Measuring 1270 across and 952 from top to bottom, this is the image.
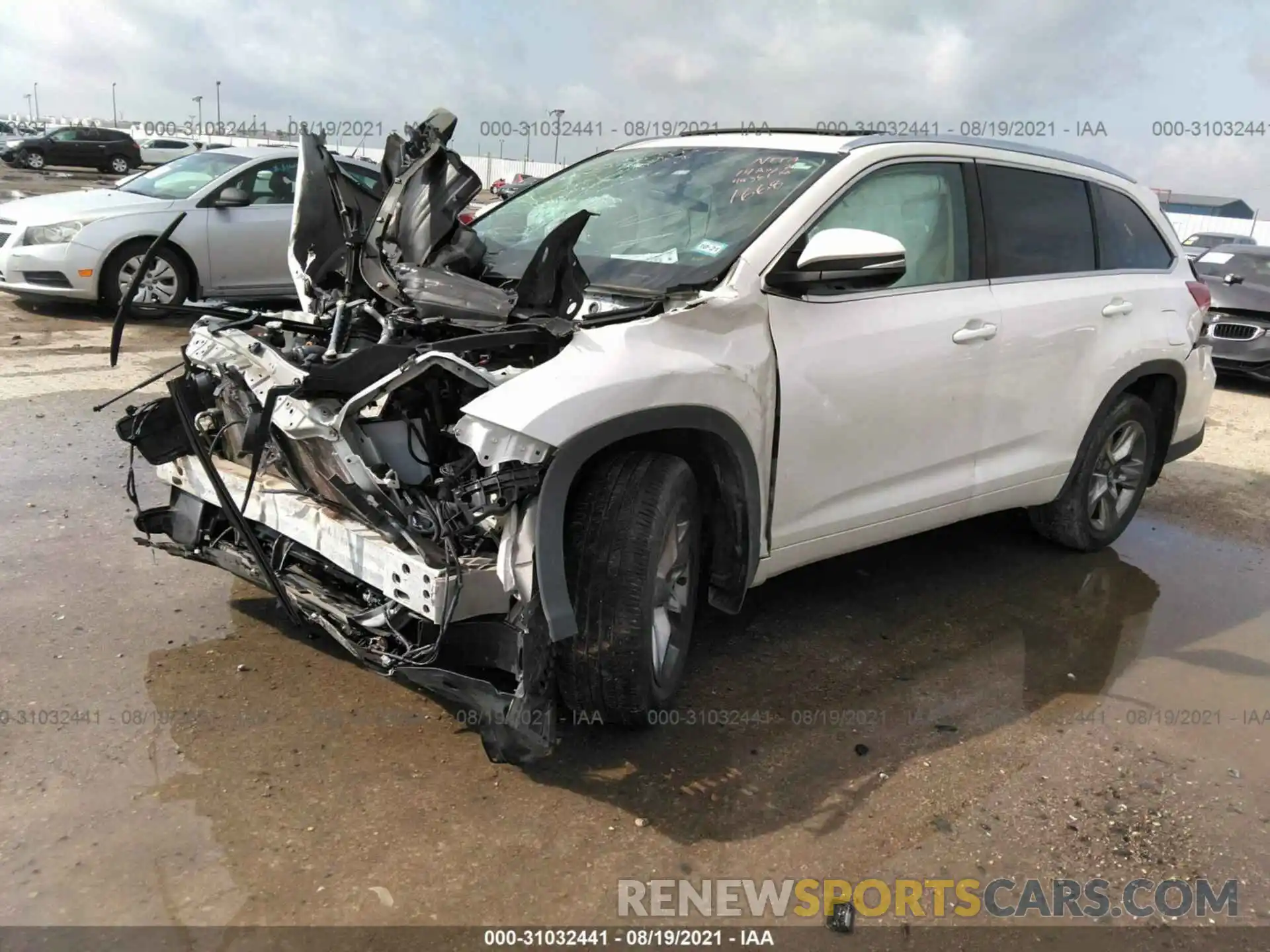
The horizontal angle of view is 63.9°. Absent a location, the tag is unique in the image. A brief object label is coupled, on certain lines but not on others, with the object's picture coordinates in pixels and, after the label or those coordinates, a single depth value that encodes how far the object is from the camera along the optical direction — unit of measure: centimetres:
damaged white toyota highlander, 285
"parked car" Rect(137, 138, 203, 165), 3753
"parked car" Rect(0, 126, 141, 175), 3306
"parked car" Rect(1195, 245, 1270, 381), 1070
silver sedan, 920
